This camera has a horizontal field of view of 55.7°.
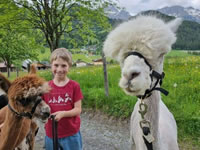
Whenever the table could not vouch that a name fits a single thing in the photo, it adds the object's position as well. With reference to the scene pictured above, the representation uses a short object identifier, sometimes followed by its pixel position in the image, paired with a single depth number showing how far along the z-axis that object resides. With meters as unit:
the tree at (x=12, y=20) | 4.85
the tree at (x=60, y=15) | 5.00
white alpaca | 1.32
